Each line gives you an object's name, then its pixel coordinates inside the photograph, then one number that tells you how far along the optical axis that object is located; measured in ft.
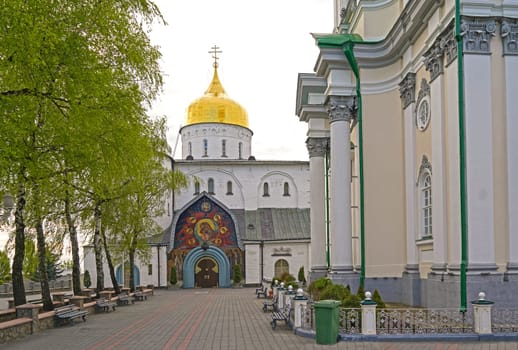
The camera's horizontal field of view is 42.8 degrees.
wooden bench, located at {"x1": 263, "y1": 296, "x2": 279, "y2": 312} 72.59
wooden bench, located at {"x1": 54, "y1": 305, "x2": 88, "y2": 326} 61.98
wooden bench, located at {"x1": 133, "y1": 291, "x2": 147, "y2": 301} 109.70
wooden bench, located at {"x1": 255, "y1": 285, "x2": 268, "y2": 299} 111.59
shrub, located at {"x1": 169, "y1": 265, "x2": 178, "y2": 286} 157.38
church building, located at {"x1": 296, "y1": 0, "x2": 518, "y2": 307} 48.96
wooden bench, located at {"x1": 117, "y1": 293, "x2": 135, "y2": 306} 98.27
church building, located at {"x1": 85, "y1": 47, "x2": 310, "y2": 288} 160.15
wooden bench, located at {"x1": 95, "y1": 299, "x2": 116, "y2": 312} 81.10
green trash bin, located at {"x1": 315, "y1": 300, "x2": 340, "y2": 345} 42.06
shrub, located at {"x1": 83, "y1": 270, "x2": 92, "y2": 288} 157.60
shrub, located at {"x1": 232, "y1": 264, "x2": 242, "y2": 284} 158.81
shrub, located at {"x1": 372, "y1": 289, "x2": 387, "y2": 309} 47.21
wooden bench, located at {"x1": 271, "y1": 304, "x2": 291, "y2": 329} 54.03
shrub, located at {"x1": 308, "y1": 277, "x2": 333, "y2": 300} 63.62
